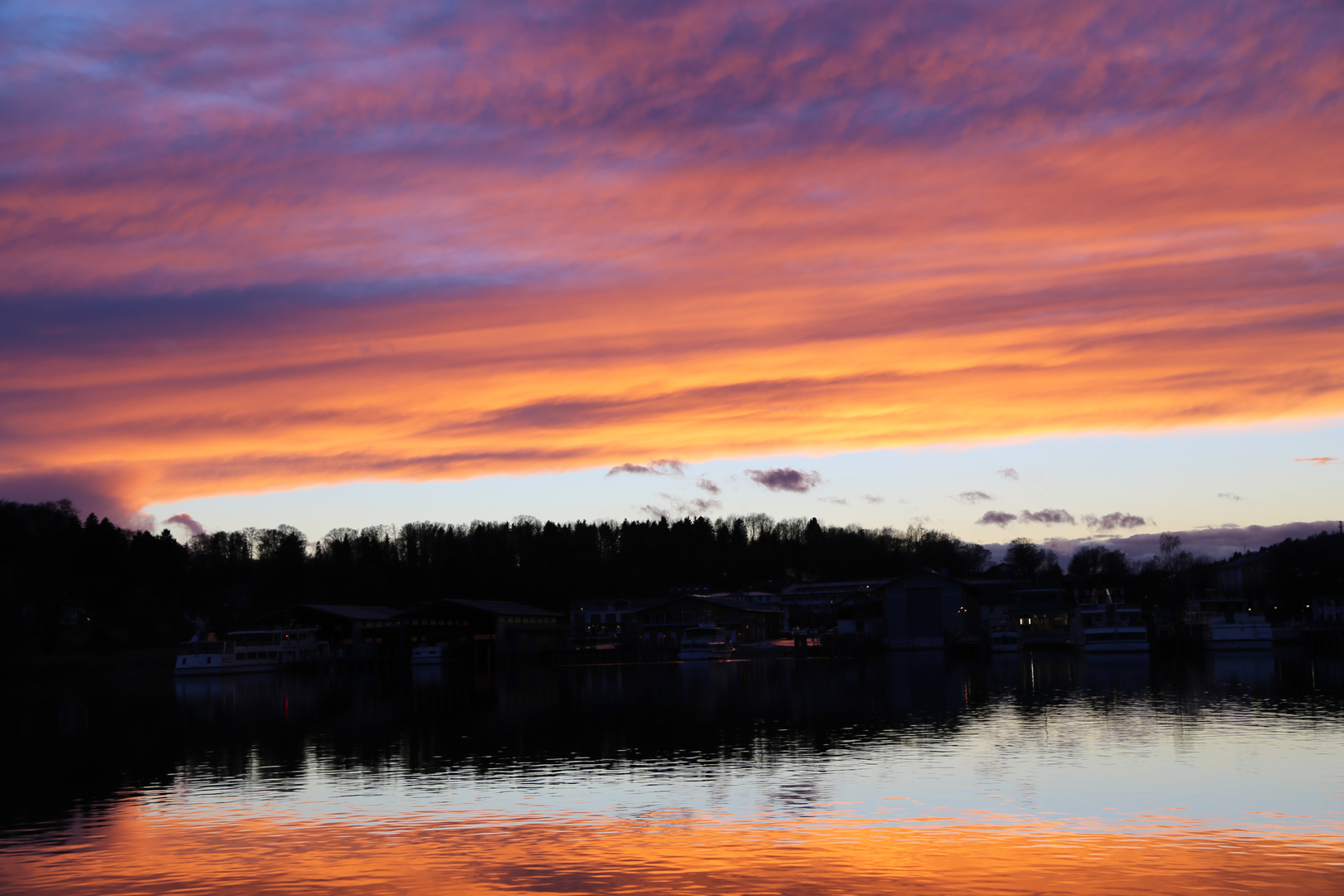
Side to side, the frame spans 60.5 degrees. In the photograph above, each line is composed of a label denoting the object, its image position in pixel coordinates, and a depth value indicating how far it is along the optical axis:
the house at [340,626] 129.00
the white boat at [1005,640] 120.25
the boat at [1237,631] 112.88
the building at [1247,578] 176.39
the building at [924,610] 126.88
